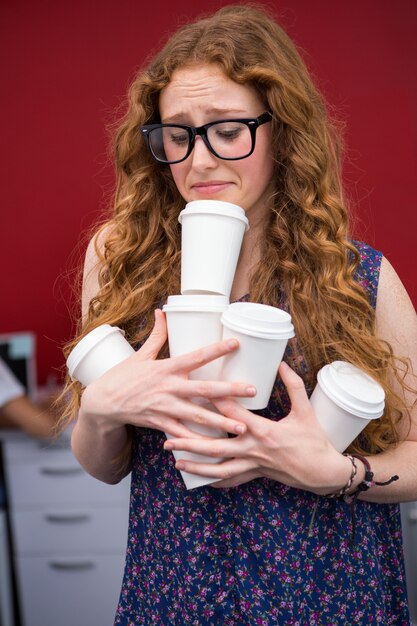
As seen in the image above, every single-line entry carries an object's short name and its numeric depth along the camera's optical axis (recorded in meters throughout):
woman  1.08
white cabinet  3.02
